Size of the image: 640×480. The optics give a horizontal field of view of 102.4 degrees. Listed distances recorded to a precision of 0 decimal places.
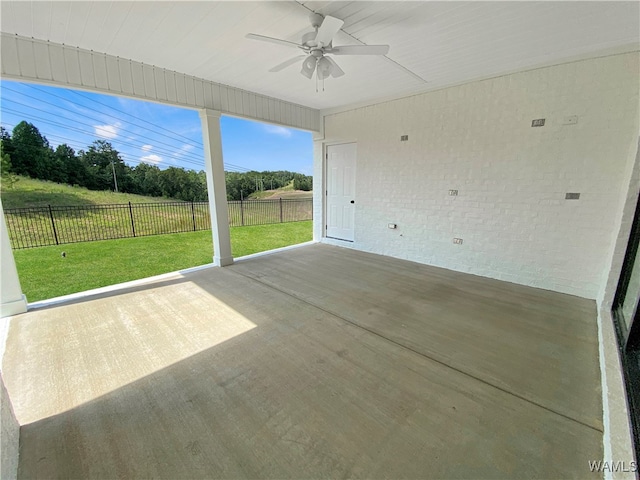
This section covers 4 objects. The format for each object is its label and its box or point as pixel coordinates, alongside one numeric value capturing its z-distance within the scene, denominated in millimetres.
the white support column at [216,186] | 3947
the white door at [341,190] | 5312
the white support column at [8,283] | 2537
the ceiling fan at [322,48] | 2014
